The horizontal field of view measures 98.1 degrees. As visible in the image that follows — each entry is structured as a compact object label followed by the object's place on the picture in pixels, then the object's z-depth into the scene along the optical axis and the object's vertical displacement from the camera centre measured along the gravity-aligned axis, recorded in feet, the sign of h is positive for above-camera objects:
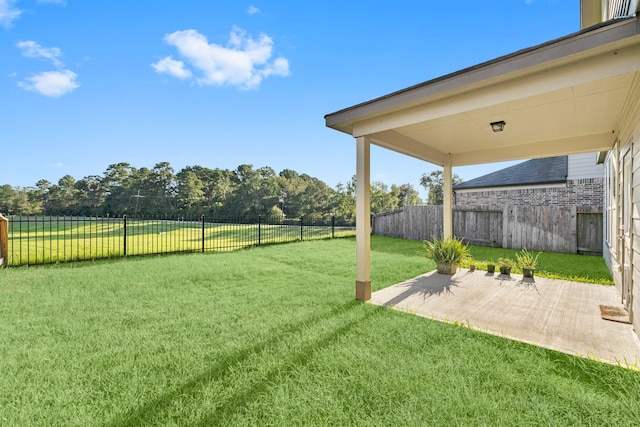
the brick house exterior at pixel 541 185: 30.91 +3.64
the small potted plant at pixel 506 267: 17.40 -3.42
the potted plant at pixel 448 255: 17.89 -2.72
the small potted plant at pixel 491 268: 18.09 -3.62
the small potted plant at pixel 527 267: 16.65 -3.29
